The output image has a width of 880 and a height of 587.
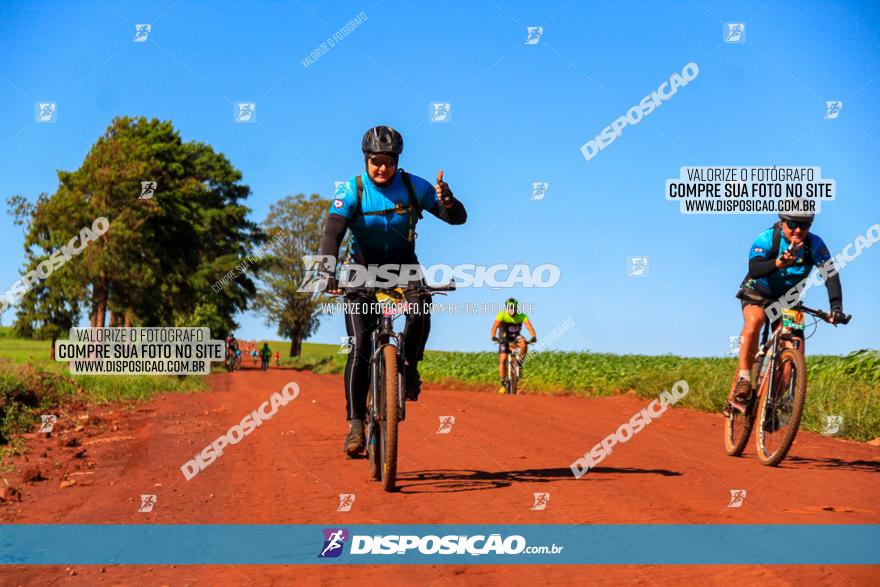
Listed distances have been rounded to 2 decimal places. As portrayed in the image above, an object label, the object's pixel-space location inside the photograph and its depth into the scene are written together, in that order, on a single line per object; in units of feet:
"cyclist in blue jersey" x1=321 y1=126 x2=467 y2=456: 24.00
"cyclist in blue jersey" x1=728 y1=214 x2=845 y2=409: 27.66
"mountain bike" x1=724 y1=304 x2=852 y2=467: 26.99
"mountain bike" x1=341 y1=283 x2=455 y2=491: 22.91
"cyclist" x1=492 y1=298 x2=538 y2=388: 65.57
